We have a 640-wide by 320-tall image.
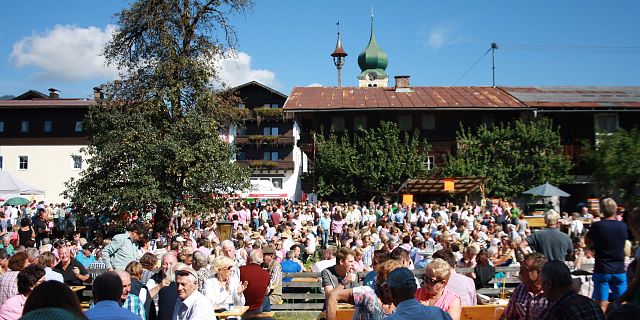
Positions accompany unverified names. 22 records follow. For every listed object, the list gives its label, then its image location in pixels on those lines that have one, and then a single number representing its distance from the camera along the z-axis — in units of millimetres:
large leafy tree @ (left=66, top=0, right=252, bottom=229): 16797
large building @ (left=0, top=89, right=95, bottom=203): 45594
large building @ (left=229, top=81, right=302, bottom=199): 47375
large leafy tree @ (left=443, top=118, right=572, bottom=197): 33844
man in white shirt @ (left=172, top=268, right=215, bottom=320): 5384
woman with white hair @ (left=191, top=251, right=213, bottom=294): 7684
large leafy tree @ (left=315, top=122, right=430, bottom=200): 33969
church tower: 74938
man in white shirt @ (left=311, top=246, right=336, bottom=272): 10945
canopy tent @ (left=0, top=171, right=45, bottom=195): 20234
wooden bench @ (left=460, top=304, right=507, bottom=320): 6332
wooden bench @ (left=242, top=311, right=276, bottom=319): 7070
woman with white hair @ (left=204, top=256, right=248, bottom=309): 6969
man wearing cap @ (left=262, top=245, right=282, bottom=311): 9555
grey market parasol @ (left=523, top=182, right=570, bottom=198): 25172
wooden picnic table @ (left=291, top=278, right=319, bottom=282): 10617
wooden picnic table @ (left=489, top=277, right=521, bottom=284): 10156
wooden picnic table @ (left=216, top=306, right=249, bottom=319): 6633
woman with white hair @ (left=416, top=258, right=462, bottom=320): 4832
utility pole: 46719
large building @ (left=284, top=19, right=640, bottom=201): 35281
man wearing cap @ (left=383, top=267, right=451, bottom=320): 3639
